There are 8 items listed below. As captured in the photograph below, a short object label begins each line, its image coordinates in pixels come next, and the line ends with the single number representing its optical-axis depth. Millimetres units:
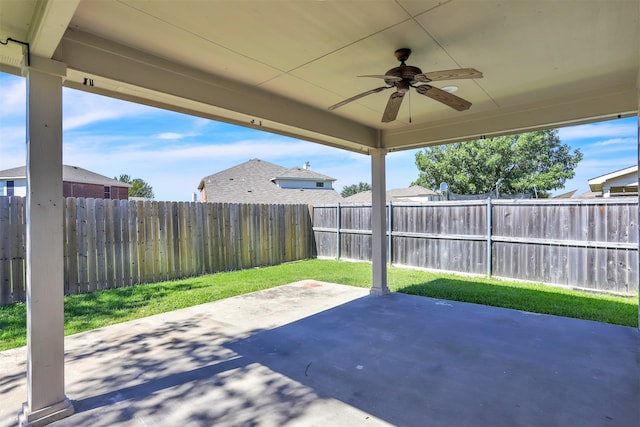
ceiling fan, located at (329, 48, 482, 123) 2344
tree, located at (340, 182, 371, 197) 50206
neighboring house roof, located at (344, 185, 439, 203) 21328
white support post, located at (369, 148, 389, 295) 5238
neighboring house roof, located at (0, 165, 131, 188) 13055
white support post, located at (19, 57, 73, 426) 2074
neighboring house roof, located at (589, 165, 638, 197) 8352
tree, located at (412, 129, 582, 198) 18078
